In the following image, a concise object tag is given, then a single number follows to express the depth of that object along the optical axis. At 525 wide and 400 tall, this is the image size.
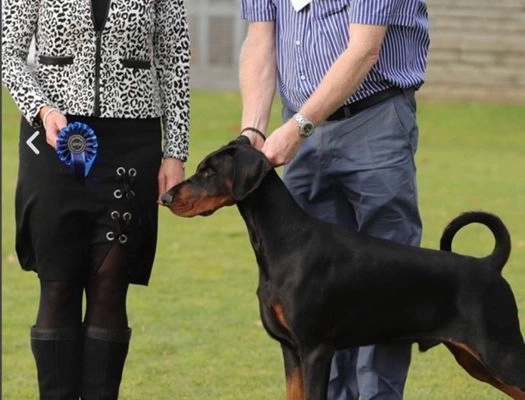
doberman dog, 9.30
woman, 10.05
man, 10.09
